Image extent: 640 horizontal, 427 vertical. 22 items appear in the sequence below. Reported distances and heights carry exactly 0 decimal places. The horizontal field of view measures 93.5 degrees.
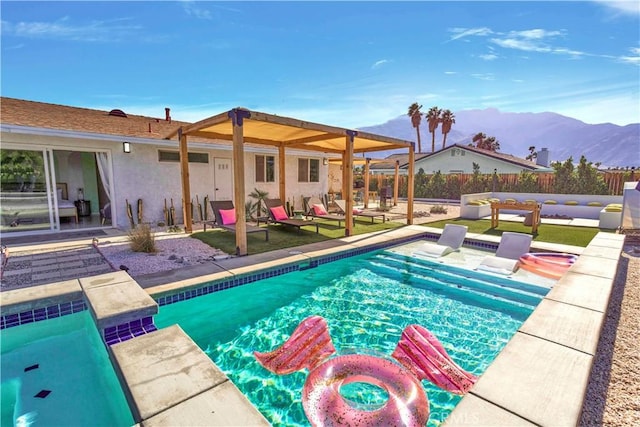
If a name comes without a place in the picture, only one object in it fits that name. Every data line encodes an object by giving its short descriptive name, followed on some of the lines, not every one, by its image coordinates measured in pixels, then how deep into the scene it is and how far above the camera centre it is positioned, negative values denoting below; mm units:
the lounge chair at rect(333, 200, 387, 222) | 10844 -1111
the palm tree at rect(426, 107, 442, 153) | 43125 +9465
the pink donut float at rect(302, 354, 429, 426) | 2666 -2079
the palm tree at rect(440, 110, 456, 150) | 42500 +8880
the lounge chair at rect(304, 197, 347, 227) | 10544 -1005
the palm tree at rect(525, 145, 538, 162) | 49047 +4796
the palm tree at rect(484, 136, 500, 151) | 45106 +5865
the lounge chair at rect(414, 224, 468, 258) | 7309 -1572
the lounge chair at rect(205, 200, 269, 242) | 8430 -852
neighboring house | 25516 +1850
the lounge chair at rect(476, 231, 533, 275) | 6129 -1622
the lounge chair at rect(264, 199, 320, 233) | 9227 -969
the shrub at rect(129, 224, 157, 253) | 6520 -1270
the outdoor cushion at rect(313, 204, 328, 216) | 11057 -1003
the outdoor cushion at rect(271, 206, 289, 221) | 9680 -984
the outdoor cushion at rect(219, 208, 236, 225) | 8470 -933
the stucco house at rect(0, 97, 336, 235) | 8271 +548
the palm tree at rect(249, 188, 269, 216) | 11562 -543
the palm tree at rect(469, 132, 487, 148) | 43797 +6447
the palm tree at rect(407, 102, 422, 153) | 42781 +9815
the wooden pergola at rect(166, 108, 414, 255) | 6137 +1359
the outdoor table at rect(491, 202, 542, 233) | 9523 -851
